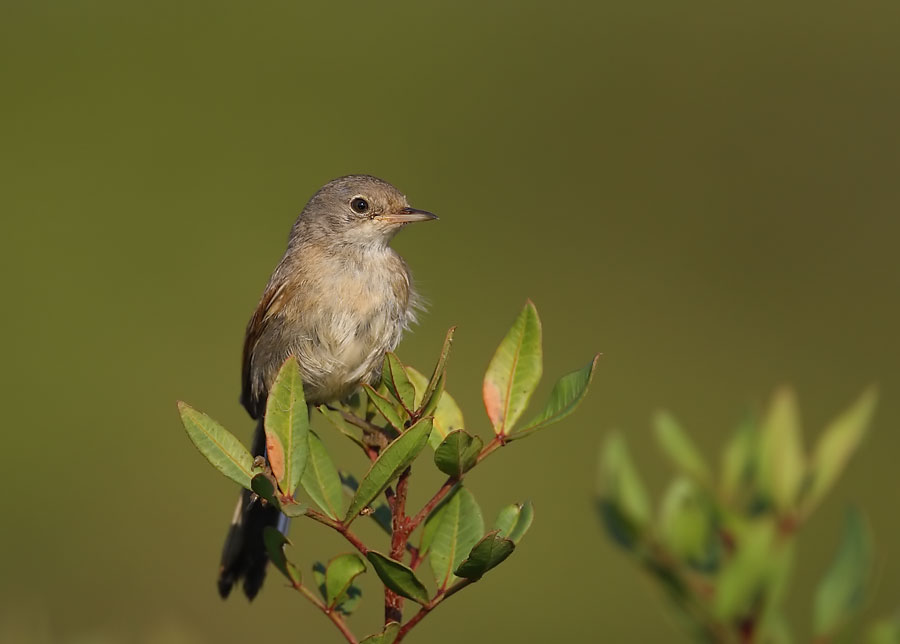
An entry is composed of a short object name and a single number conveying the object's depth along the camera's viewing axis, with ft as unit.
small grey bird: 28.94
